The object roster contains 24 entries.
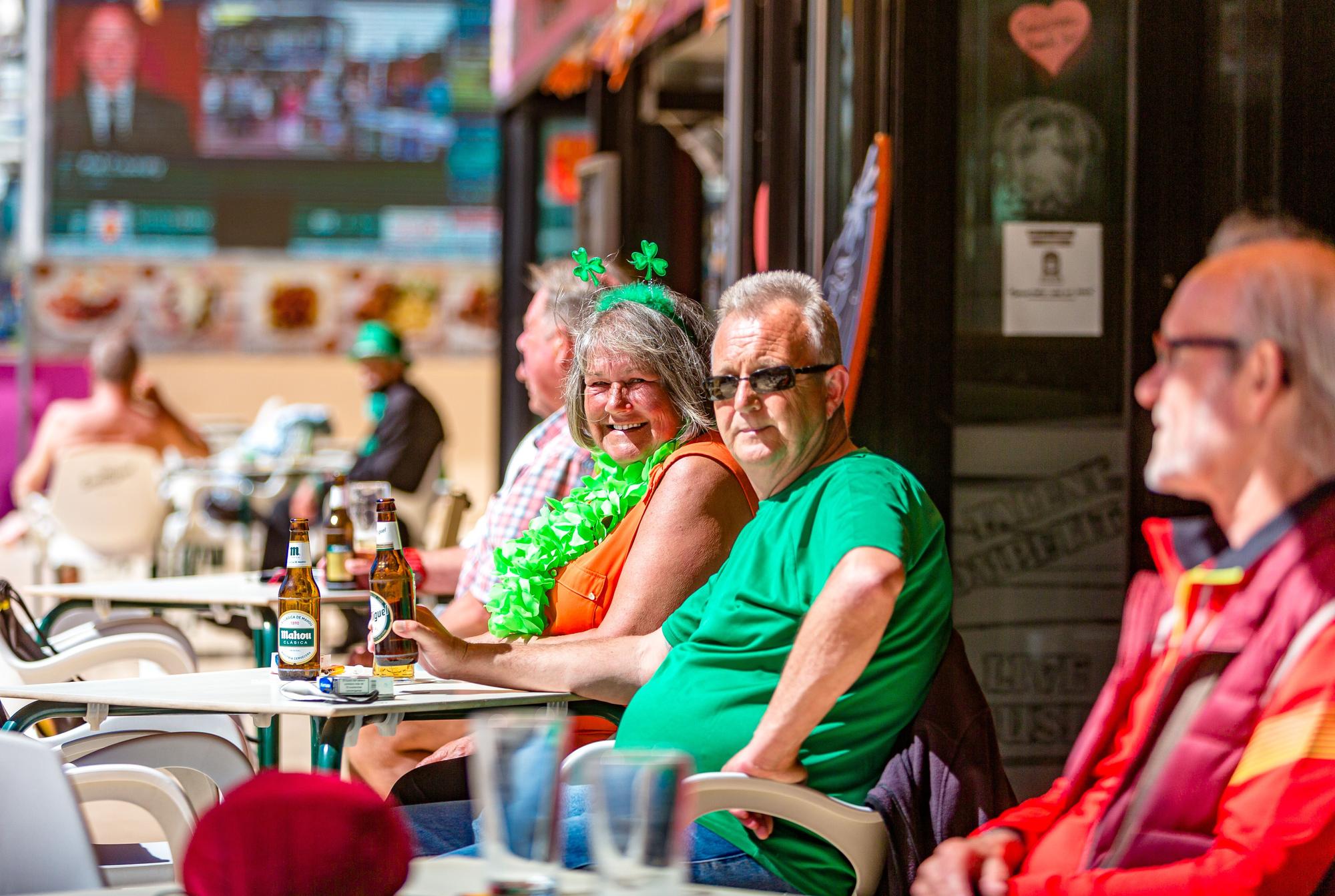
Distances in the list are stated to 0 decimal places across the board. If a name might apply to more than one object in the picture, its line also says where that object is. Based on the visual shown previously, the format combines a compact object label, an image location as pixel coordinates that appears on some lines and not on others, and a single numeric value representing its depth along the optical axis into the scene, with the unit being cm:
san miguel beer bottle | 493
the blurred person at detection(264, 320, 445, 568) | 1252
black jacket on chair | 385
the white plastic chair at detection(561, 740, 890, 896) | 384
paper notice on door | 679
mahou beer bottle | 498
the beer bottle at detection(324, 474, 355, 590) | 736
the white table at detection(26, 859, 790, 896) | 269
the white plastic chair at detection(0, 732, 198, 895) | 338
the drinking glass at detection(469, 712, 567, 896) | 238
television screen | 2887
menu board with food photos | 2831
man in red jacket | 266
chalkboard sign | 677
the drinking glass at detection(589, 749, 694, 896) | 231
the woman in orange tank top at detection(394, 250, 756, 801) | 498
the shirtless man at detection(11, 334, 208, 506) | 1502
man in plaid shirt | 611
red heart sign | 670
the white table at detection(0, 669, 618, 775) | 456
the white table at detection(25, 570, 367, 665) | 713
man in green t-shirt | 392
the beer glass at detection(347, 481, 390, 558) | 778
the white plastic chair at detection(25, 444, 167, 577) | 1307
